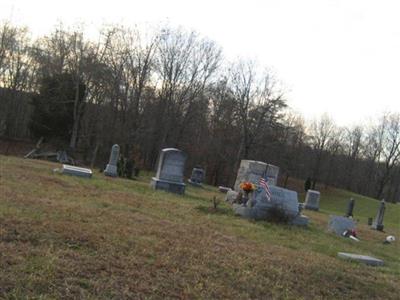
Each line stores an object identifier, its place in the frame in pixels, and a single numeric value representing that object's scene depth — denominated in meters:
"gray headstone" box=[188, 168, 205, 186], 25.38
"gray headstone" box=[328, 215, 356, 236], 13.54
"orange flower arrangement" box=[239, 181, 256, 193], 12.81
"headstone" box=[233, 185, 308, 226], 12.35
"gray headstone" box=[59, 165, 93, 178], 15.59
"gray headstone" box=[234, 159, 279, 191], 17.66
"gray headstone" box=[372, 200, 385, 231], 20.95
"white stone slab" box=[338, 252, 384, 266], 8.82
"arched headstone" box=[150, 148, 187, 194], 16.44
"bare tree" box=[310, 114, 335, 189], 58.34
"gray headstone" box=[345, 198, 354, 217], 23.03
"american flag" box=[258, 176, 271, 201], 12.54
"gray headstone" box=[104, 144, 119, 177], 19.25
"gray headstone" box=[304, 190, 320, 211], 25.11
